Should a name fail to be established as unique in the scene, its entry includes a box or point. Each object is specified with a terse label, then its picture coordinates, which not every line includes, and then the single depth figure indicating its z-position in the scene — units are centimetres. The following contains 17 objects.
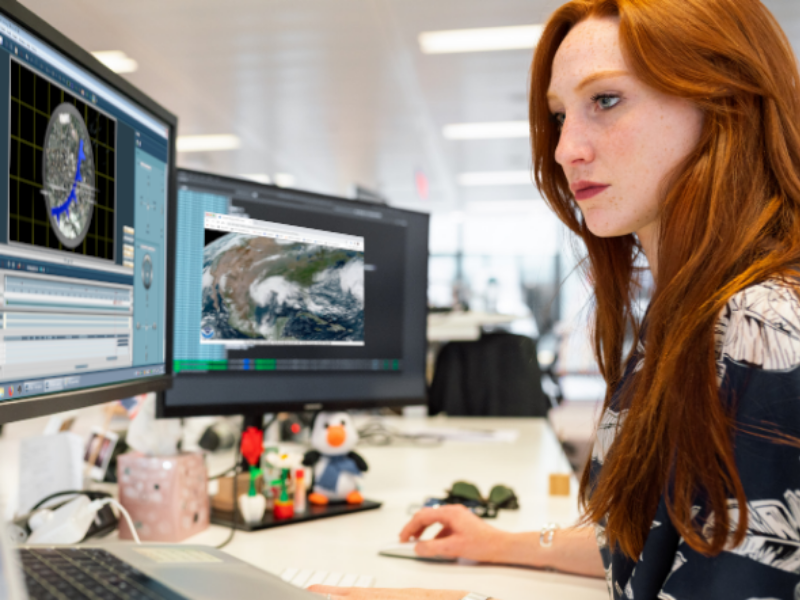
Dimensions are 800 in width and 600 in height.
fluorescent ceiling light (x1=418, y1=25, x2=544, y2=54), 353
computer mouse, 84
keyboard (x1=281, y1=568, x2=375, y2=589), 70
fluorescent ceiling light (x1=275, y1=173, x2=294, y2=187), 714
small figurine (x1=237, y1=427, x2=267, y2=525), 94
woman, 48
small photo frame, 108
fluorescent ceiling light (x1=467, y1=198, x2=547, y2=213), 899
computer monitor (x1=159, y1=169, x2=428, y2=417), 96
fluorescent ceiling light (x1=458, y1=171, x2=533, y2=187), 718
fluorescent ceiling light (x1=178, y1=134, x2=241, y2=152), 567
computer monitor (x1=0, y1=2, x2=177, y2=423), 60
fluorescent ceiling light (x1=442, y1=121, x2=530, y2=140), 533
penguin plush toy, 107
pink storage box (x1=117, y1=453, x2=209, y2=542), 86
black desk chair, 209
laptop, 44
